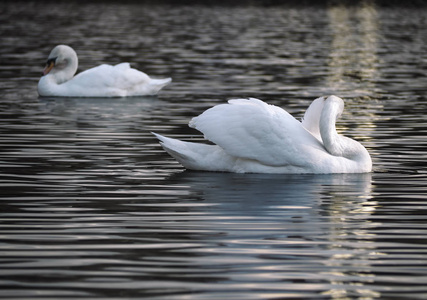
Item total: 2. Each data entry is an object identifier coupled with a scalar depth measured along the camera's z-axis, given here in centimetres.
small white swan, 2266
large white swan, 1248
